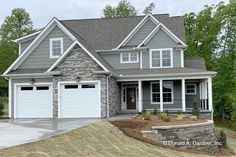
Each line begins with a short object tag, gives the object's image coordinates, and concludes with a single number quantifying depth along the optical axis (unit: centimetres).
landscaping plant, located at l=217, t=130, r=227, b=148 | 2173
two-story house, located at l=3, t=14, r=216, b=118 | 2412
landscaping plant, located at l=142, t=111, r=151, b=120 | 2122
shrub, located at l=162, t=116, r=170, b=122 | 2045
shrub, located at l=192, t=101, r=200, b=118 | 2525
